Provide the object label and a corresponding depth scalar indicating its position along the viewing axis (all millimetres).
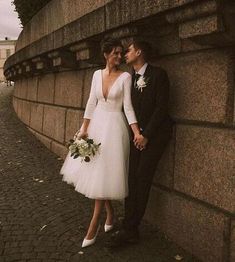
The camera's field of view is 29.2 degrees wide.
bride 4470
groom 4246
